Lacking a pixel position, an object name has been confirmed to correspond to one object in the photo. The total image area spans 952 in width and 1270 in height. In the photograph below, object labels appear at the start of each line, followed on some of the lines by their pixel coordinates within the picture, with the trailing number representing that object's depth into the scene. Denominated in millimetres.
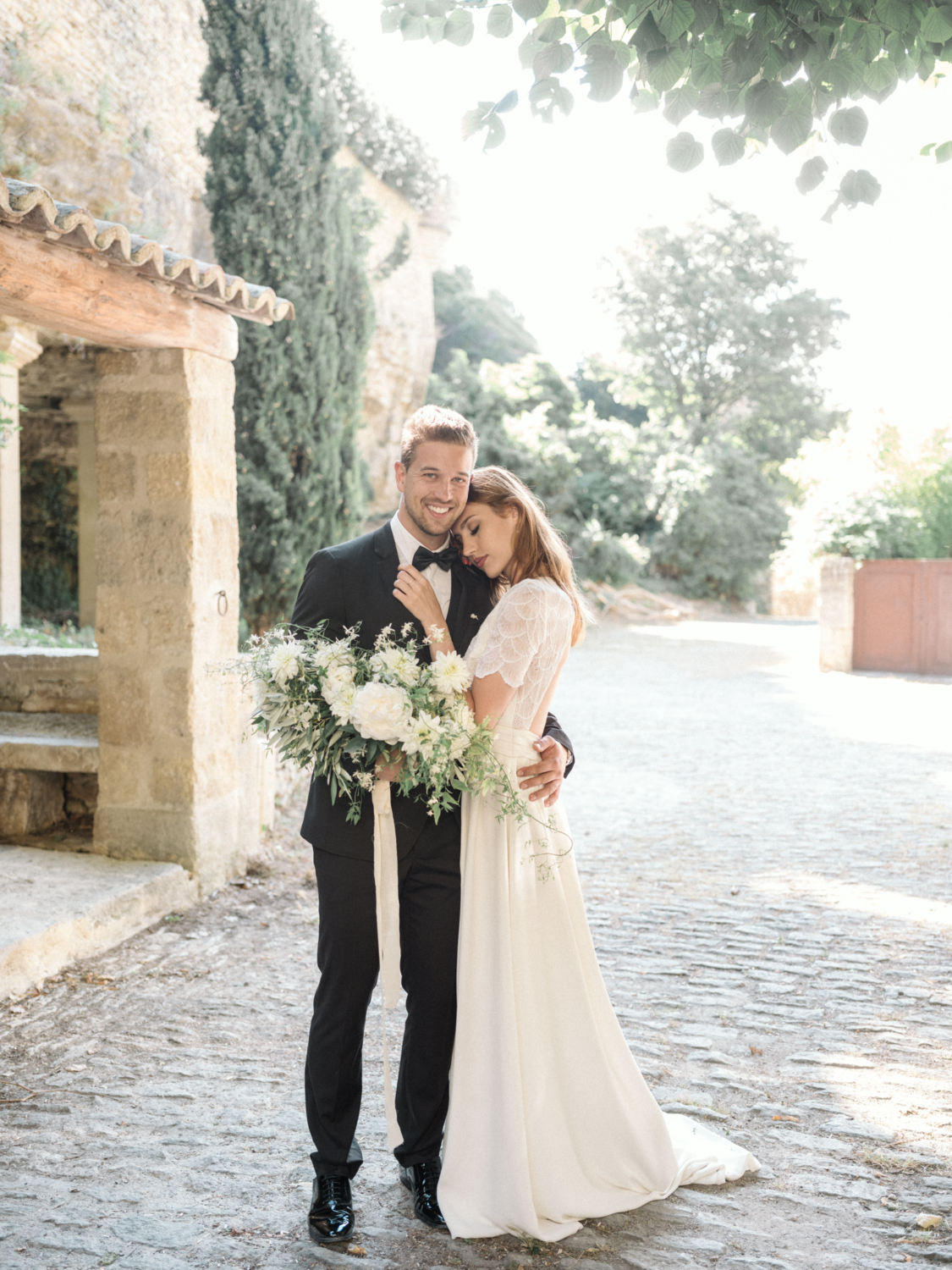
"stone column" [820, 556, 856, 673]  15086
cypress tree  10484
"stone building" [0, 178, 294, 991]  4770
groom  2520
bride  2457
